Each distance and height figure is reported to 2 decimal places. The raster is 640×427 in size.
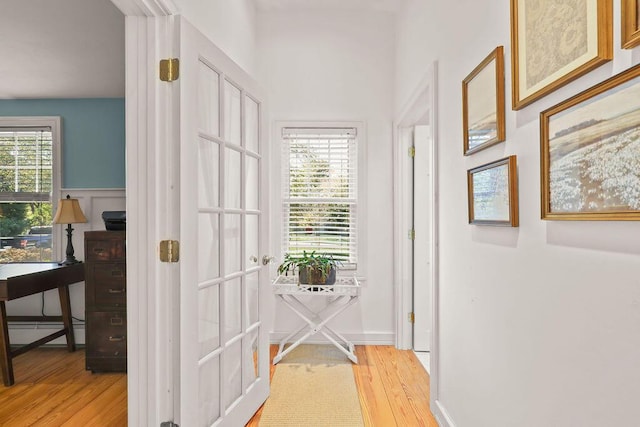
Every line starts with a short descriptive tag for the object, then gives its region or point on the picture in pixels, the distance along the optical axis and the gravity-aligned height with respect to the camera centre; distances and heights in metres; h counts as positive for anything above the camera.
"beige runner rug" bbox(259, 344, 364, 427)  2.19 -1.19
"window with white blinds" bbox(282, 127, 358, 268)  3.49 +0.20
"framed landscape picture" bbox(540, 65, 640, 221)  0.78 +0.14
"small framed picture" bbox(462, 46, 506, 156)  1.39 +0.44
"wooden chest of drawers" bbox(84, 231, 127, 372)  2.83 -0.63
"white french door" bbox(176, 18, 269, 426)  1.66 -0.13
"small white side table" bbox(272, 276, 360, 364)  3.06 -0.76
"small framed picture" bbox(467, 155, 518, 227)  1.29 +0.08
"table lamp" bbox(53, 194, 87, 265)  3.32 -0.01
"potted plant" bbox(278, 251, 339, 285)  3.13 -0.46
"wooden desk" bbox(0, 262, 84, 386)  2.71 -0.56
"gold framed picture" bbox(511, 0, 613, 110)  0.87 +0.45
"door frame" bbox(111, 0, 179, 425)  1.62 -0.01
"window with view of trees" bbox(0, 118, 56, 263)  3.66 +0.26
